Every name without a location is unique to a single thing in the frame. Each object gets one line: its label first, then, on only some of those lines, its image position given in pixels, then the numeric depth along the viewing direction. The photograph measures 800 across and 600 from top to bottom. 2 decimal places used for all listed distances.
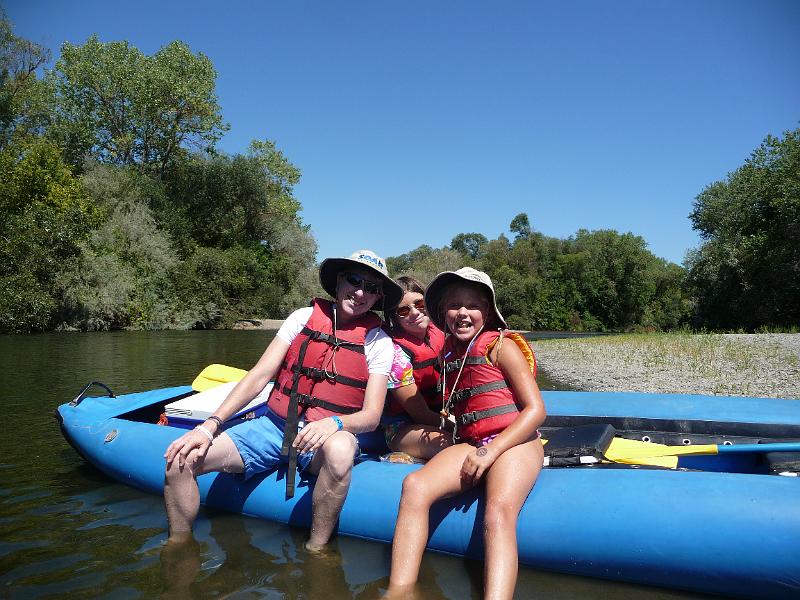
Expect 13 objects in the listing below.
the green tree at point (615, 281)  36.12
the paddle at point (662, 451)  2.84
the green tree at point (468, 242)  64.62
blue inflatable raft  2.22
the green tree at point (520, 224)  51.97
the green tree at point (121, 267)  17.92
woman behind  3.04
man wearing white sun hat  2.67
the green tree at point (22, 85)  22.42
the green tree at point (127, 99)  25.05
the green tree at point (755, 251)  21.09
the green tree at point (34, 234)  16.28
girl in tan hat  2.23
